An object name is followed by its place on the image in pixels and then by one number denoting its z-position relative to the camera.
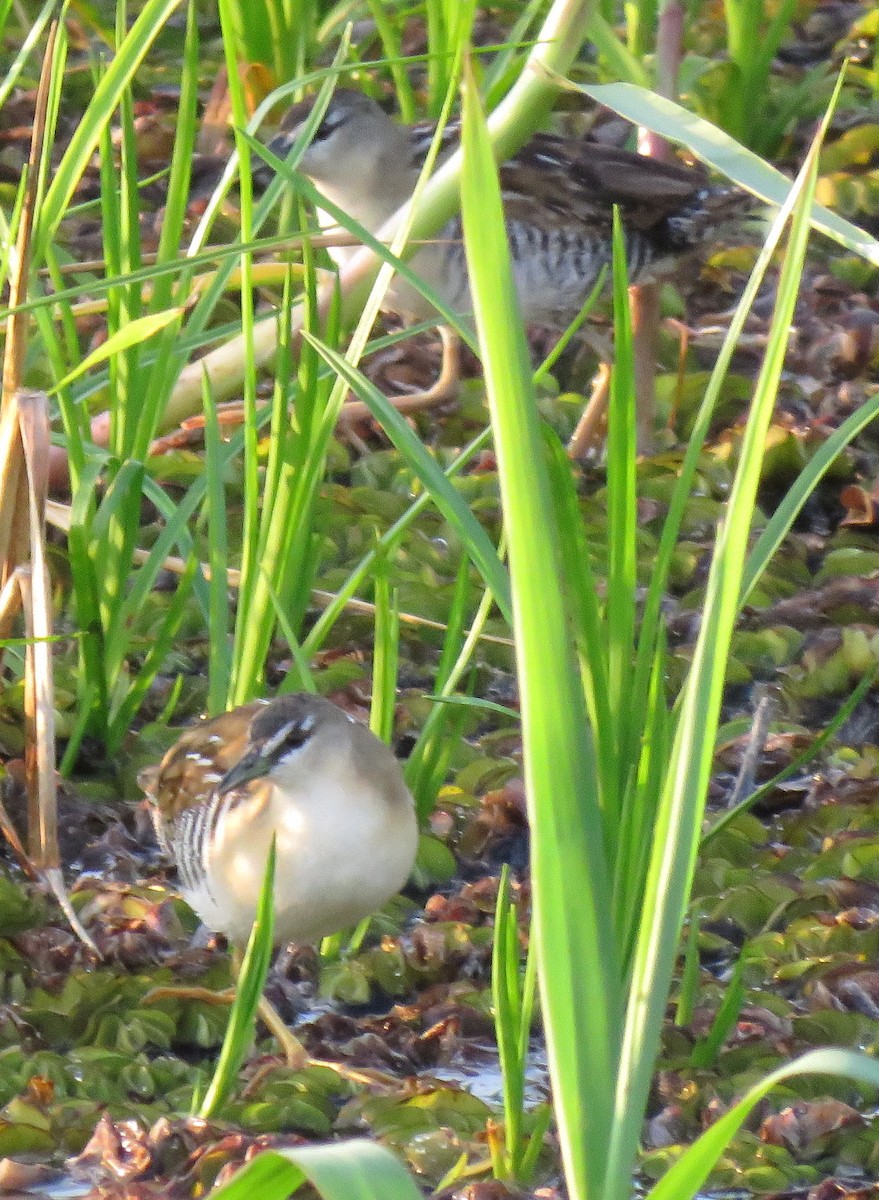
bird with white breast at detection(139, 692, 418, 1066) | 5.32
